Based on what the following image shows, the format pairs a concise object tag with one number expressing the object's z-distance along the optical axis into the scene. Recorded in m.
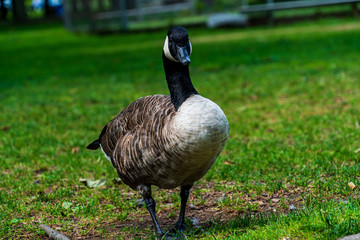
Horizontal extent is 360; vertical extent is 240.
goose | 3.55
